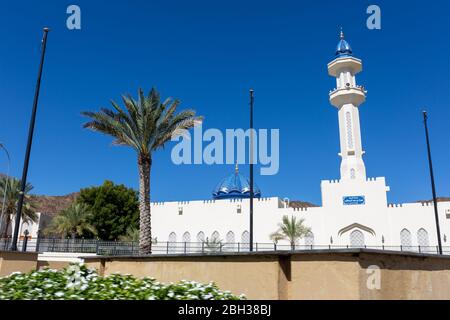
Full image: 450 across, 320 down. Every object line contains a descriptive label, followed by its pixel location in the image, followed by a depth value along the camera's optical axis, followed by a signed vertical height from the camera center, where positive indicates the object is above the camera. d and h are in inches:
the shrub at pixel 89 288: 154.6 -16.9
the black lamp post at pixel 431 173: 928.3 +187.4
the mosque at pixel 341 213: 1440.7 +152.1
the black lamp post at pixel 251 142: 767.1 +217.7
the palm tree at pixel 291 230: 1498.5 +76.9
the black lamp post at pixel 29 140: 483.9 +149.6
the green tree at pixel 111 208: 1991.9 +213.8
